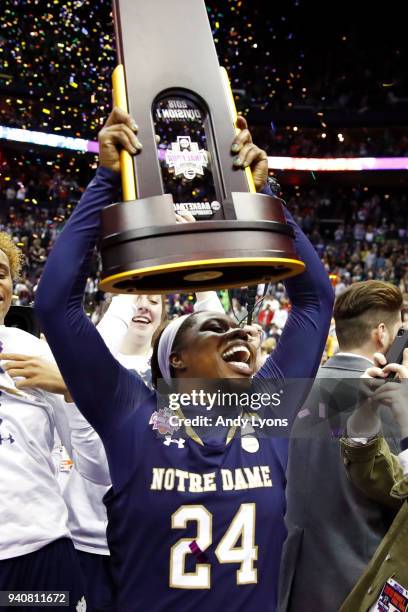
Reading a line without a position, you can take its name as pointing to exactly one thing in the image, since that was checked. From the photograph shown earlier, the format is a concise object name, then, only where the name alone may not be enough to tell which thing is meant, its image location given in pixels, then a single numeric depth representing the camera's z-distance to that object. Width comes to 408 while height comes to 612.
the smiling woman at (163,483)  1.53
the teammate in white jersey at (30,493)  2.11
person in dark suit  2.15
